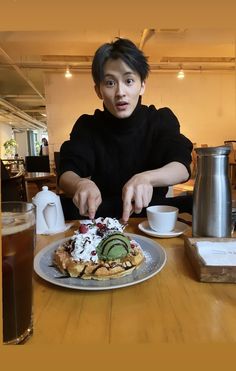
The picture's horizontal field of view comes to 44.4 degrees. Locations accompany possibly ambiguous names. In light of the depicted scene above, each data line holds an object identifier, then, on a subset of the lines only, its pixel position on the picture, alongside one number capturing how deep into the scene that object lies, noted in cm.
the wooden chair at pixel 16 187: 298
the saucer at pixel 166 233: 85
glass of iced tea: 40
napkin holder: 57
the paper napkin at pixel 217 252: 61
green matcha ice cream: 63
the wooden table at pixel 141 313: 42
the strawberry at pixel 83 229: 69
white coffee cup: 86
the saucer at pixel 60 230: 92
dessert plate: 55
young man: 116
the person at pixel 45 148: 658
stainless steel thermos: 79
